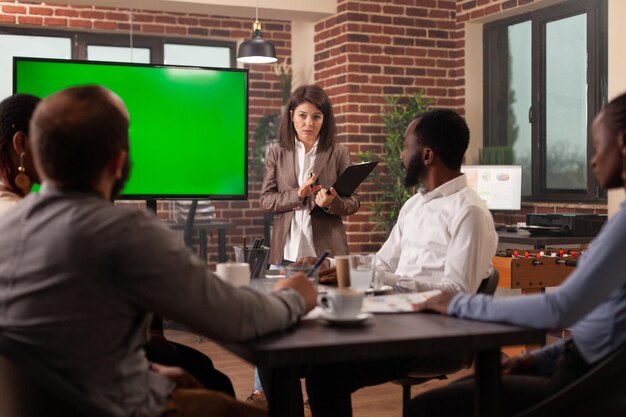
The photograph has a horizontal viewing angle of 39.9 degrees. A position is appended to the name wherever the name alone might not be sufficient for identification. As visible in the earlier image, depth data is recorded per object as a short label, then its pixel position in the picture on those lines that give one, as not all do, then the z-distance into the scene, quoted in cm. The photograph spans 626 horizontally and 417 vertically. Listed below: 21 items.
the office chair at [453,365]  271
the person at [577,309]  179
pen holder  258
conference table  164
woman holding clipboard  413
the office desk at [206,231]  706
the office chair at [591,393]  178
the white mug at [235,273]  223
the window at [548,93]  612
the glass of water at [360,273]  229
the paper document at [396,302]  207
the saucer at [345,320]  185
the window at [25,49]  816
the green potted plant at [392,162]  668
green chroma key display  312
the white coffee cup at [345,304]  186
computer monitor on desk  614
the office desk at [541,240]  527
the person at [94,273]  156
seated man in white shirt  255
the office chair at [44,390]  156
